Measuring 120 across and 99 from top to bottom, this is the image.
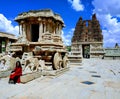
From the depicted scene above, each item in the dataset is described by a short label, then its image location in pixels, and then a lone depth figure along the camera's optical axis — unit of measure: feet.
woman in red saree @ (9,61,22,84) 10.18
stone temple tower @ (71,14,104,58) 68.40
